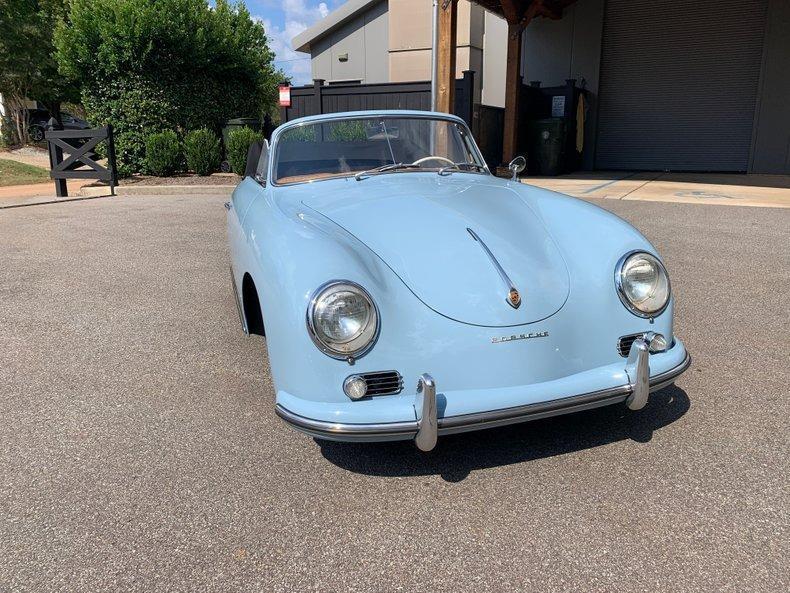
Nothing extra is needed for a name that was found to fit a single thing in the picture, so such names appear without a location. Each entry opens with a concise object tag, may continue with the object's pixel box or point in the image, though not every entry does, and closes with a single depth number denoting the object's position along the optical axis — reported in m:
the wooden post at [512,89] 13.12
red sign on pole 14.52
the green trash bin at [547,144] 14.43
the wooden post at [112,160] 12.07
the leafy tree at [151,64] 12.82
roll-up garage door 15.34
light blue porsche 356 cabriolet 2.17
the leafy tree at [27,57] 21.11
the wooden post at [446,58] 10.75
